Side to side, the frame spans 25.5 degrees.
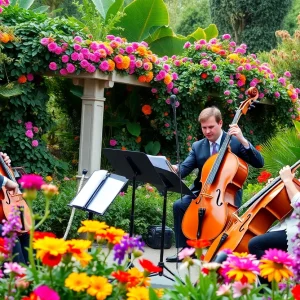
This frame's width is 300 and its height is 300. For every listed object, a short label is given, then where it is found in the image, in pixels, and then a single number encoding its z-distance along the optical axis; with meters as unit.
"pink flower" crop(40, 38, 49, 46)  8.22
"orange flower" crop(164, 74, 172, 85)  9.63
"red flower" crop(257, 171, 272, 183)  7.29
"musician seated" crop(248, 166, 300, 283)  4.28
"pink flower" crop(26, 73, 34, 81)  8.60
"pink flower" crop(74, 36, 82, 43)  8.54
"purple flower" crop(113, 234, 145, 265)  2.26
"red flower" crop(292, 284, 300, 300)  2.00
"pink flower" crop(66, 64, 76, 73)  8.38
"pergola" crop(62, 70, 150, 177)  8.98
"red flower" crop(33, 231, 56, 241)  2.26
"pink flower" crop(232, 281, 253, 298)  2.06
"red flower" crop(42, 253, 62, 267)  2.04
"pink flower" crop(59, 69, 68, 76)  8.49
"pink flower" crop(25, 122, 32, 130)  8.70
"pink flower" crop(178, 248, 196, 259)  2.24
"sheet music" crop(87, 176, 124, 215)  4.74
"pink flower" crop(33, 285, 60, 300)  1.84
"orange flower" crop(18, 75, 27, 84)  8.48
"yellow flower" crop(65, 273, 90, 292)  2.01
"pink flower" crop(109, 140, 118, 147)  10.11
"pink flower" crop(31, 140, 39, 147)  8.70
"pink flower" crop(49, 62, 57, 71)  8.35
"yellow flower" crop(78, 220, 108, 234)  2.26
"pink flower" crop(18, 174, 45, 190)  2.08
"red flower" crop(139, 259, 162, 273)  2.22
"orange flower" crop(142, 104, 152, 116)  10.19
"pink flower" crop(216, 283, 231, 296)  2.07
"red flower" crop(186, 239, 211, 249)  2.31
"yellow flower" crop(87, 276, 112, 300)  2.01
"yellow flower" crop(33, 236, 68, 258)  2.04
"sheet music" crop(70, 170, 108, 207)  4.84
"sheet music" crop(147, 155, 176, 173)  5.04
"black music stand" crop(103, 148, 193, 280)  4.94
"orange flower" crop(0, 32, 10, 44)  8.02
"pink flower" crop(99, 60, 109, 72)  8.52
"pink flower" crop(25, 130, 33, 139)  8.64
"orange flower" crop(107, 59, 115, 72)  8.60
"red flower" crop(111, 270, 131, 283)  2.08
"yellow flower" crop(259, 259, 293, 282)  2.06
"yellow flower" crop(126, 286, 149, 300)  2.06
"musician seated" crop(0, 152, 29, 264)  4.53
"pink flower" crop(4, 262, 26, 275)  2.08
